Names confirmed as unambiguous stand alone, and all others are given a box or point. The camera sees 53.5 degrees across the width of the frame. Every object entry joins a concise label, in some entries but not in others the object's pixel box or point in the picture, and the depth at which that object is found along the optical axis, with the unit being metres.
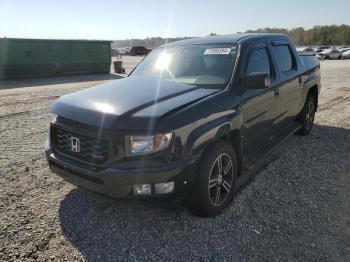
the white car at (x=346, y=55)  45.78
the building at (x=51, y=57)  17.78
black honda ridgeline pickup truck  3.06
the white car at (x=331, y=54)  45.25
